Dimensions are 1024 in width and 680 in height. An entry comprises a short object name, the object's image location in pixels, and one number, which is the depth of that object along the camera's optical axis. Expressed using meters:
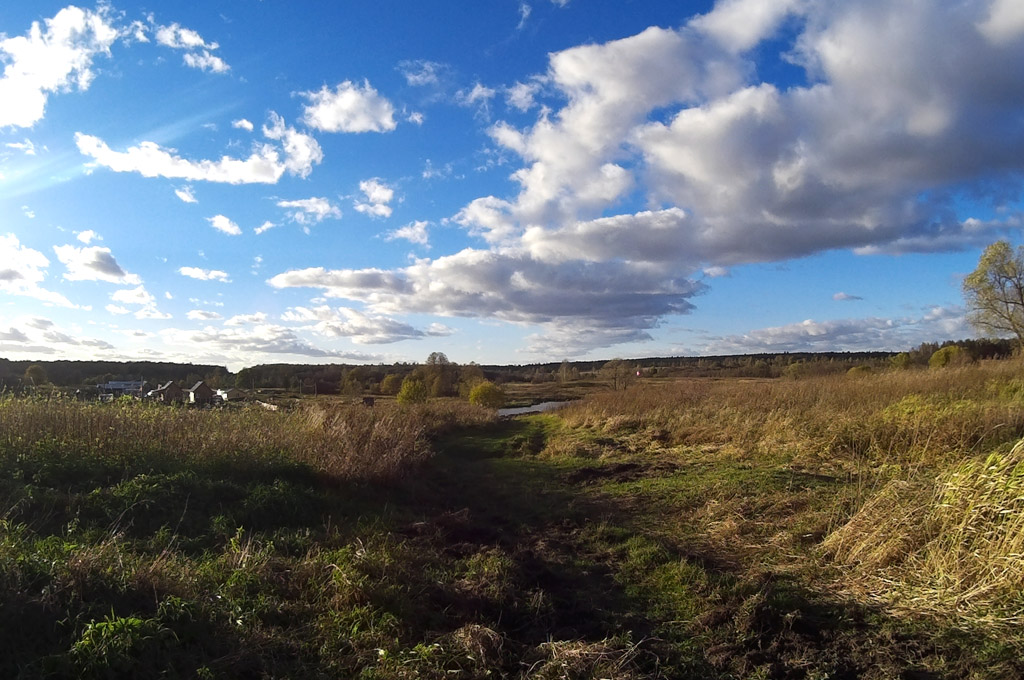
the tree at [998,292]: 36.03
